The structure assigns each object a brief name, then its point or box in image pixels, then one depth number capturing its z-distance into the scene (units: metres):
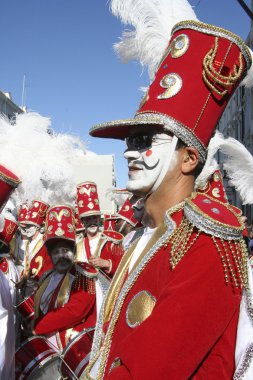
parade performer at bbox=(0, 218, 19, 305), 5.75
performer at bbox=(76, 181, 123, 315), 5.90
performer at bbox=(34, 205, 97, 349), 4.38
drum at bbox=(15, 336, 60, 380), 3.72
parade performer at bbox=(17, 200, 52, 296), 7.04
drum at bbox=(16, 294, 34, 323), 4.71
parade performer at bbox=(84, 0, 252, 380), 1.42
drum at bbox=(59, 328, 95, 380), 3.58
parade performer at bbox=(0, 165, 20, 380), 2.59
